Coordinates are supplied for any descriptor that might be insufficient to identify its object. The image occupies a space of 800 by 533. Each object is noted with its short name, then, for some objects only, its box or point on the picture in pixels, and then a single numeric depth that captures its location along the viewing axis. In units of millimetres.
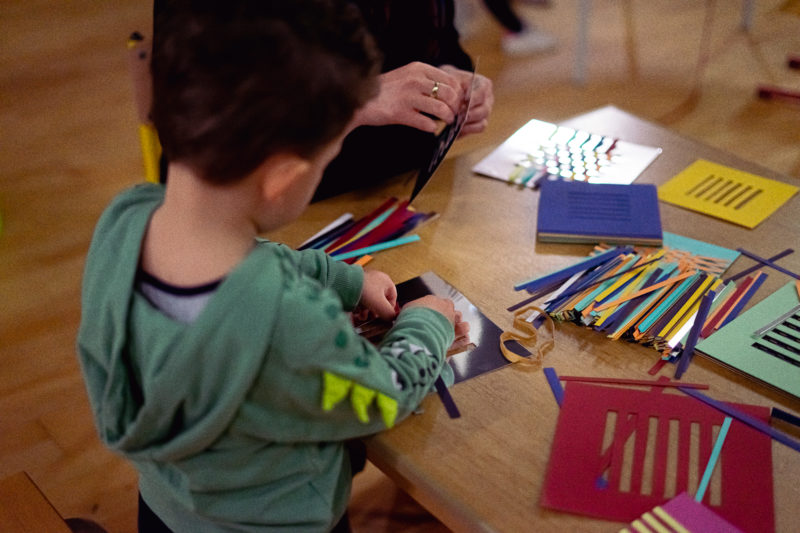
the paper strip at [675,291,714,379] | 963
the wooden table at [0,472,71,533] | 948
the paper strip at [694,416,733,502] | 802
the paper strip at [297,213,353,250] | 1252
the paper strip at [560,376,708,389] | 934
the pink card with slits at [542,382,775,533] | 791
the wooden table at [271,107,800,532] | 812
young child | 694
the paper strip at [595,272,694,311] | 1057
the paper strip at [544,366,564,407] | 926
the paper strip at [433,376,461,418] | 912
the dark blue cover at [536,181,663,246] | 1195
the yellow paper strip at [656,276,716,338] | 1015
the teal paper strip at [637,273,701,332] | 1019
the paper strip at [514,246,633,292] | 1116
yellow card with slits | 1252
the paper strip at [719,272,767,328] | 1040
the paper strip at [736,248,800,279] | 1116
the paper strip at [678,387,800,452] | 854
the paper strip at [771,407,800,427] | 876
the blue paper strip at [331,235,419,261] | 1201
